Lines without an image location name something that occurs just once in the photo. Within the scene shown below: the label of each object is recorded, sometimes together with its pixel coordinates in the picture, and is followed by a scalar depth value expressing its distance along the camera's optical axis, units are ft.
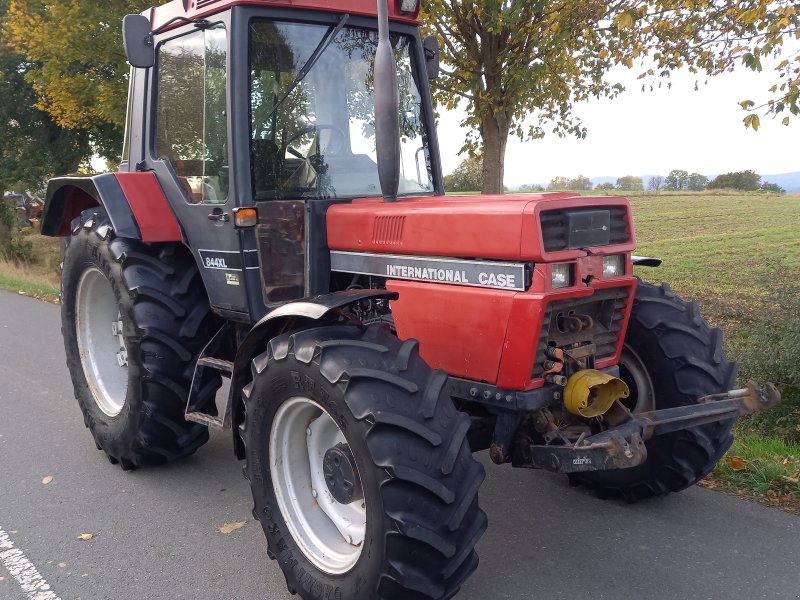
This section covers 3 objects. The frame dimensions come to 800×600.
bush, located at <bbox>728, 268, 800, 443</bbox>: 16.25
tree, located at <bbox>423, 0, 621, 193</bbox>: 23.65
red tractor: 8.96
